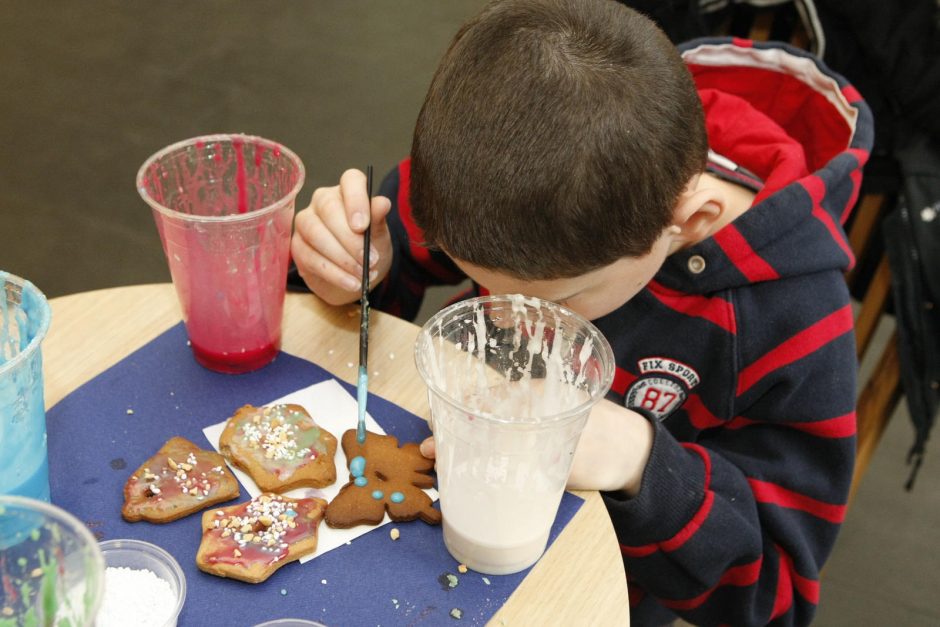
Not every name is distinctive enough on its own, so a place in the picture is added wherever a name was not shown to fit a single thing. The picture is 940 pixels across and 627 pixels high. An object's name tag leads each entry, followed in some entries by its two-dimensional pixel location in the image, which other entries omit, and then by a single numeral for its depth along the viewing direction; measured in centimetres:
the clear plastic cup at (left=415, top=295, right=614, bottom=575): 70
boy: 76
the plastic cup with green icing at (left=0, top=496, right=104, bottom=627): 56
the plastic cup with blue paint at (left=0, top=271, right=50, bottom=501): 70
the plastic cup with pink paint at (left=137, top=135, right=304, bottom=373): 88
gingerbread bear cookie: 80
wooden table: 75
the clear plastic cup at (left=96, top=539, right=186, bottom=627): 70
